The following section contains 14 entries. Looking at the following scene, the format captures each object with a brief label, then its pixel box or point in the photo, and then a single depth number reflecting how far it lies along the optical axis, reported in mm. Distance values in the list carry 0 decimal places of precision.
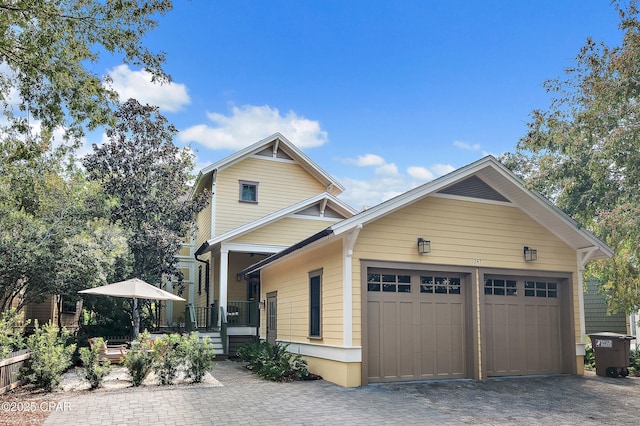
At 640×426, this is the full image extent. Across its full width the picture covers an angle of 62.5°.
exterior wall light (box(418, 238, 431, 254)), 10898
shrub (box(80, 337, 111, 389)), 9867
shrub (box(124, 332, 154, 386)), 10242
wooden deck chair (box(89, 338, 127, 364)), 12469
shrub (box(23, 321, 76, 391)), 9617
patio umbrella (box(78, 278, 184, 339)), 12445
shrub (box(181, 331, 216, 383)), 10555
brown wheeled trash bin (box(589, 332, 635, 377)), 11906
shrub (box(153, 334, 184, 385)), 10352
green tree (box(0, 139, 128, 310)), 13984
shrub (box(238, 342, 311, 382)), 10991
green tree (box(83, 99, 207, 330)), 17938
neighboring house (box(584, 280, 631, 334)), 19656
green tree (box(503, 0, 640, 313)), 11836
